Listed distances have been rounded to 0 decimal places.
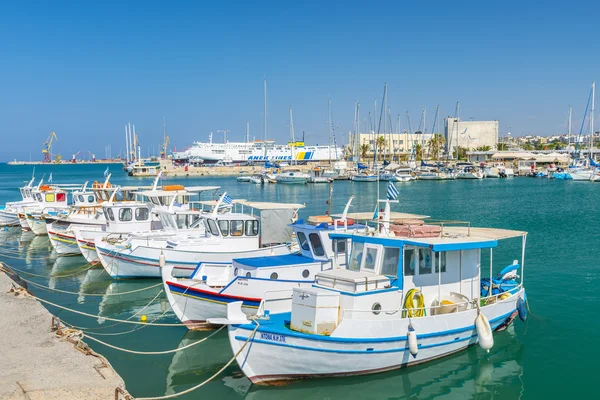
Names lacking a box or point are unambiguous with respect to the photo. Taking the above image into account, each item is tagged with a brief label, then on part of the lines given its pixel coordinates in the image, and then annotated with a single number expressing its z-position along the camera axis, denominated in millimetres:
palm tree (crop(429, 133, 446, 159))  150250
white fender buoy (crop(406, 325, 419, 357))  14125
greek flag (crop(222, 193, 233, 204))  25181
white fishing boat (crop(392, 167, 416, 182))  101838
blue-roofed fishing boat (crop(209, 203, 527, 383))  13625
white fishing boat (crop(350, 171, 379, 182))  100438
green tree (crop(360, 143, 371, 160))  160612
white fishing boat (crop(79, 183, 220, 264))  30016
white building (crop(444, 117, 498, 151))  183625
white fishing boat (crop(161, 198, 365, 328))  17484
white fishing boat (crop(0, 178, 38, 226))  46475
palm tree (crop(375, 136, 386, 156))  155475
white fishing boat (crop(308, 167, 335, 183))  103688
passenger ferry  173875
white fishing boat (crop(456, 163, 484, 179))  107500
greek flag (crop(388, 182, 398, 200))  17014
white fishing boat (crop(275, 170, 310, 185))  102375
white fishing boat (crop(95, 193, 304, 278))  24438
